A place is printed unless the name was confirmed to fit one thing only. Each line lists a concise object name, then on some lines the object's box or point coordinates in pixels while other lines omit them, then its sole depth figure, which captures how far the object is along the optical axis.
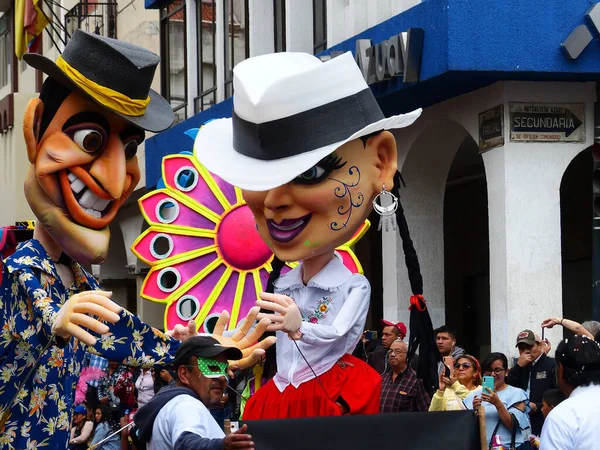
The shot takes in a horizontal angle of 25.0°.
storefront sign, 11.94
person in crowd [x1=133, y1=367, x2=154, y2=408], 12.66
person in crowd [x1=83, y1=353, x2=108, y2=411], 13.78
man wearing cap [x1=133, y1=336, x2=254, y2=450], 5.84
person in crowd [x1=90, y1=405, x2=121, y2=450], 13.20
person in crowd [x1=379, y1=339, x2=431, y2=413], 9.06
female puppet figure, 6.92
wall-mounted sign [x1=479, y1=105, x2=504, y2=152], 12.23
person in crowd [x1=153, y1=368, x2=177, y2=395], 9.93
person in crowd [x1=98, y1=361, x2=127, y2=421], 13.53
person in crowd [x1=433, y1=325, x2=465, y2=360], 10.75
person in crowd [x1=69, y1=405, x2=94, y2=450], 13.51
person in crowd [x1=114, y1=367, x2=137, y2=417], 13.37
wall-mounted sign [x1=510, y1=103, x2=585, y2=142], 12.17
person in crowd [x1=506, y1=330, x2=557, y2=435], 9.70
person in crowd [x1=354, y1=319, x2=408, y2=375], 10.89
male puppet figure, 6.23
